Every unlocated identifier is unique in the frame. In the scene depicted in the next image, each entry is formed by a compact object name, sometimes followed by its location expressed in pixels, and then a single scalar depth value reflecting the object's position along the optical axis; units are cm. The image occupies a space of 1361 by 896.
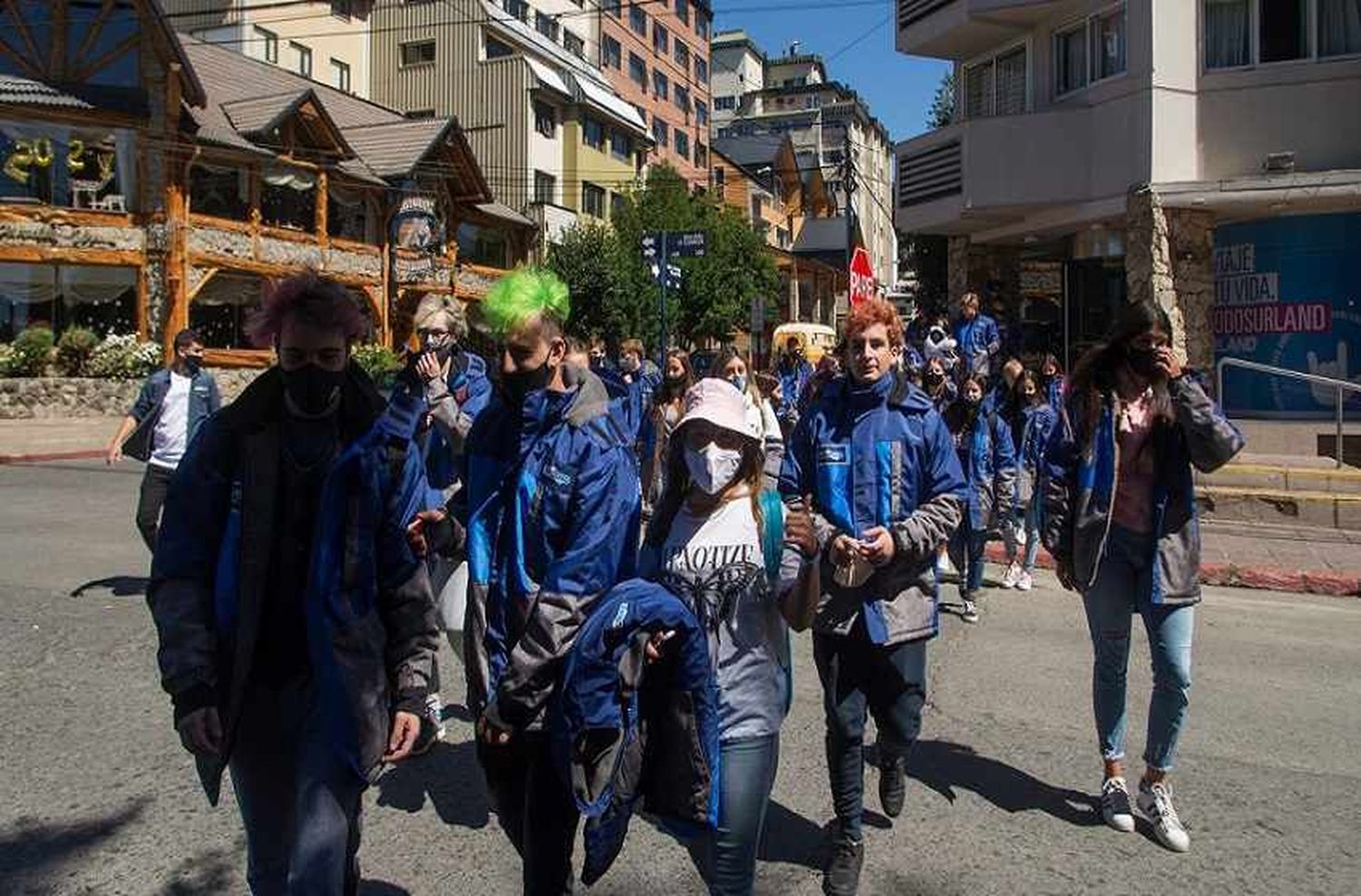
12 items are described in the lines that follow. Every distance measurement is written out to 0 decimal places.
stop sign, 1201
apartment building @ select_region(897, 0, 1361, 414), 1417
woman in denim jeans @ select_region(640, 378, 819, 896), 286
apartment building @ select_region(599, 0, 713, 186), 5694
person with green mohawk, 272
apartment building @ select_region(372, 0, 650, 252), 4272
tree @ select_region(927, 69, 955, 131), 3191
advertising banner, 1437
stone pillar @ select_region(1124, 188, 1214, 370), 1454
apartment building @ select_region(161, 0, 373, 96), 3884
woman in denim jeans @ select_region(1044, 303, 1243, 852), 399
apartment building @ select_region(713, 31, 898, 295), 8419
